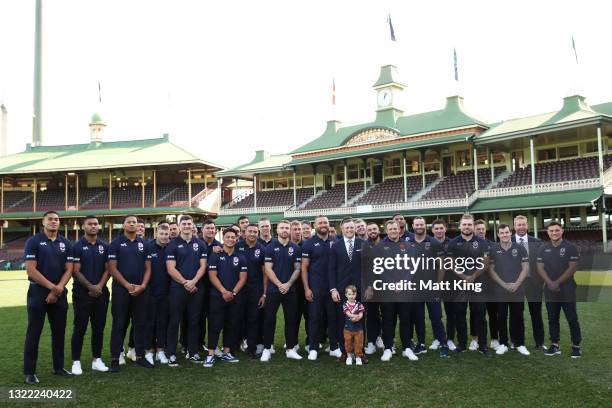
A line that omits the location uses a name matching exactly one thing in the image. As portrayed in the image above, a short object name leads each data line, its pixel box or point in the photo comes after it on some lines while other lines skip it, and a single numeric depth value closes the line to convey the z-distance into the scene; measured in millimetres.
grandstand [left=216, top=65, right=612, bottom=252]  26078
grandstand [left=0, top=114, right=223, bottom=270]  43094
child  7469
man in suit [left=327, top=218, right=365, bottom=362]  7766
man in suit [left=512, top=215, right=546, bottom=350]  7934
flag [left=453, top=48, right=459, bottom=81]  35178
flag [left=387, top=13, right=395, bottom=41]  37781
